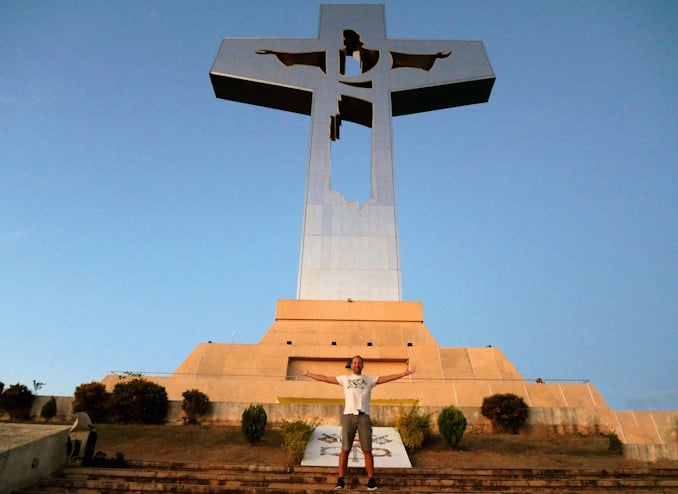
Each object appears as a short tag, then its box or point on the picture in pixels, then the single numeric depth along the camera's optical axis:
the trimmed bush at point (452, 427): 8.23
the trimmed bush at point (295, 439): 7.17
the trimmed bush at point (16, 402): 11.12
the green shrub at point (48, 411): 11.00
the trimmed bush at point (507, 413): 10.08
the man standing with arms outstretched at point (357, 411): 5.23
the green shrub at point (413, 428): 8.10
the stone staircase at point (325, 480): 5.39
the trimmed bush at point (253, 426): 8.38
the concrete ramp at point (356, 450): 6.92
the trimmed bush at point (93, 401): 10.61
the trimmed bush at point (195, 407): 10.56
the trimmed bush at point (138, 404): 10.45
